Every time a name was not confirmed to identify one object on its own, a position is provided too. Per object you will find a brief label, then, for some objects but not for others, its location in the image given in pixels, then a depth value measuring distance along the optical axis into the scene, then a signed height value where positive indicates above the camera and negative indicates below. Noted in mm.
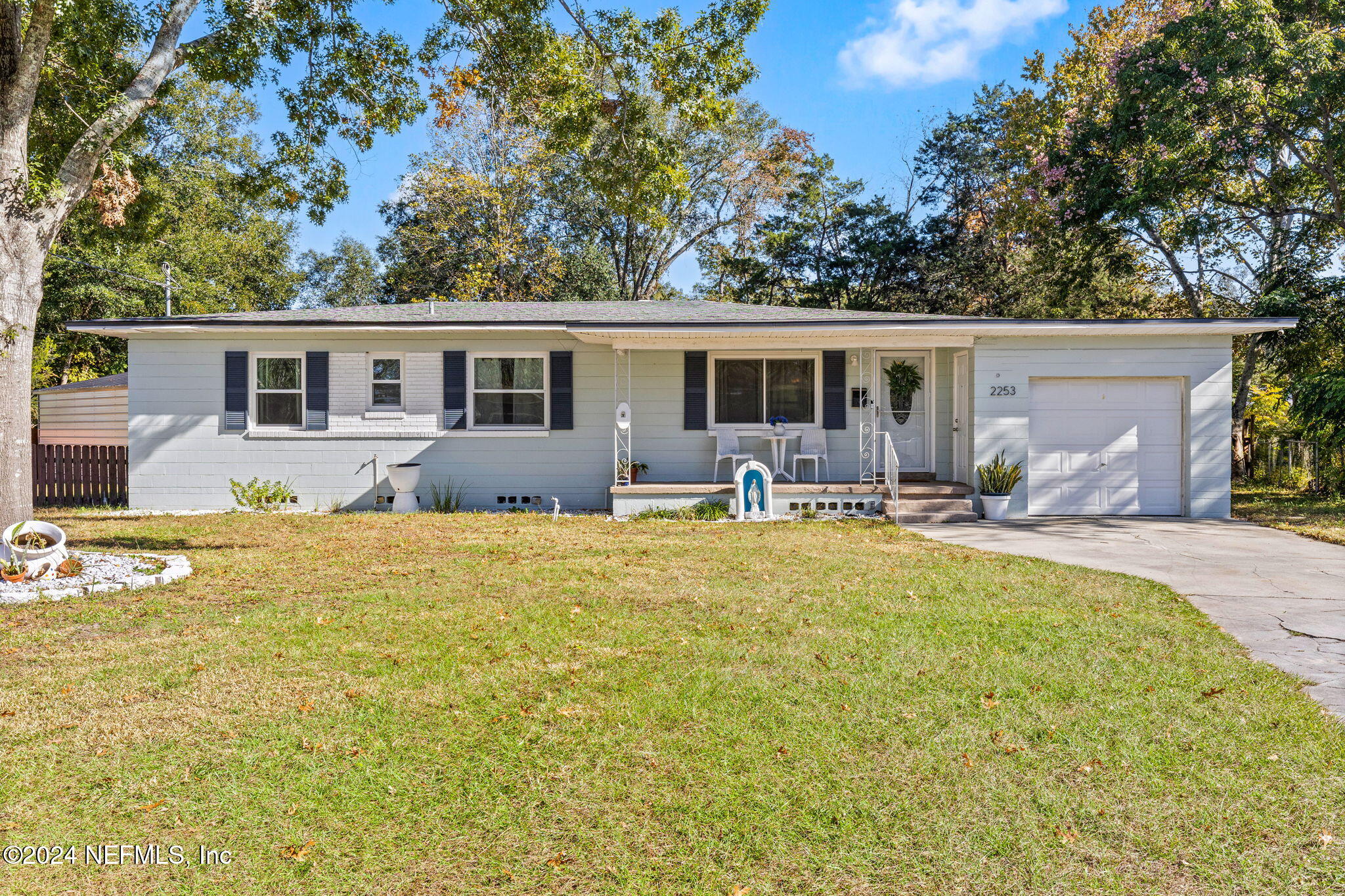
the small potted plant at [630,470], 11539 -377
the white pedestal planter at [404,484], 11703 -570
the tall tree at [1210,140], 12586 +5647
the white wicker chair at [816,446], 12117 -28
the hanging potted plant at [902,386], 12477 +948
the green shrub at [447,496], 11961 -776
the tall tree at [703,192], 25344 +8662
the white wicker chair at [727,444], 12078 +10
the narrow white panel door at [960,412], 11742 +503
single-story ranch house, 11383 +553
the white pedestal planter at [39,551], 6152 -832
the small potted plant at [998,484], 10977 -586
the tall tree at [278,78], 6699 +4318
